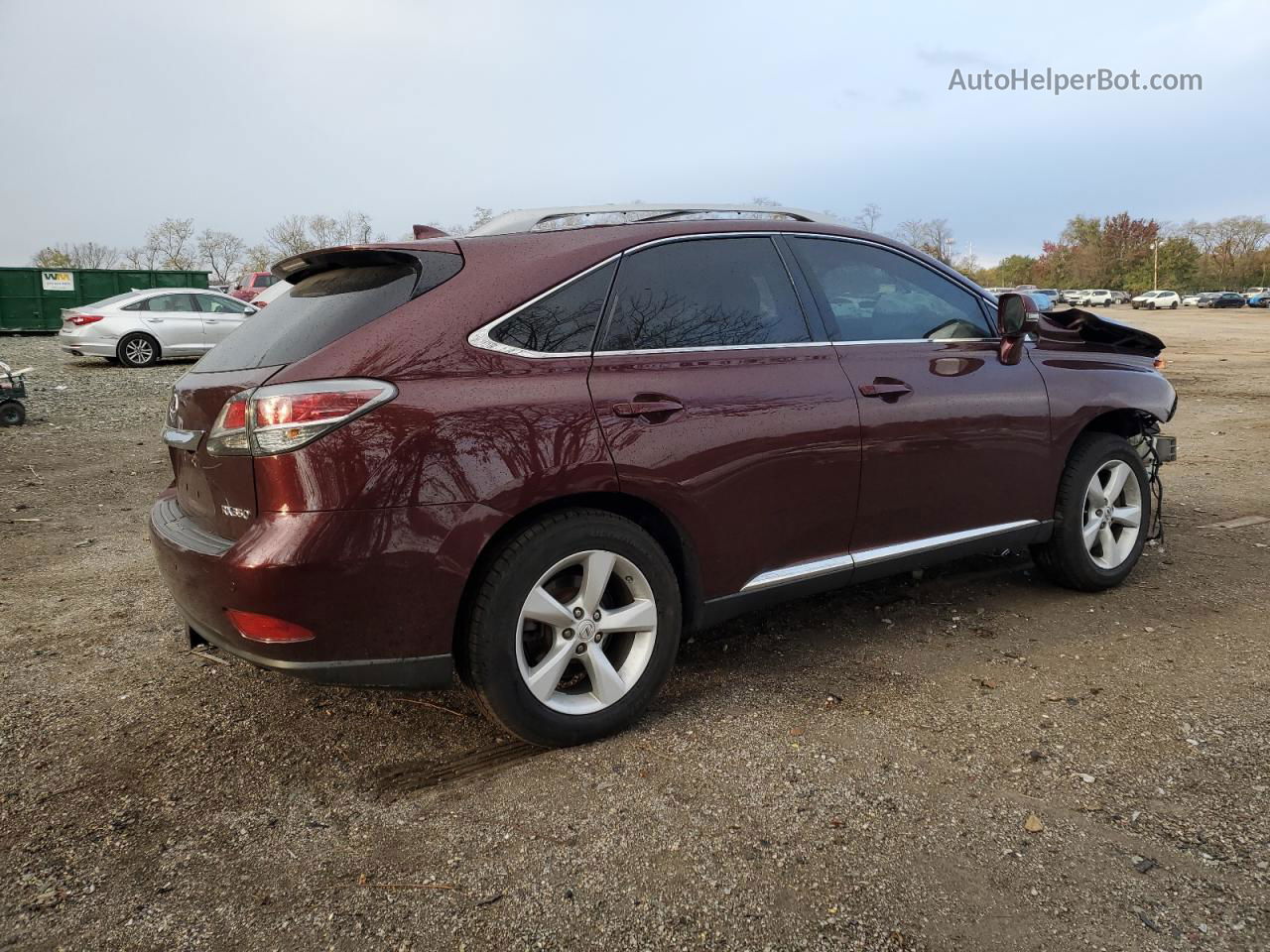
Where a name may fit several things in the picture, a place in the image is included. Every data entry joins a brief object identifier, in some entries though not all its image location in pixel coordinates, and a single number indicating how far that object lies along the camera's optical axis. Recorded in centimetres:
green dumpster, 2648
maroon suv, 260
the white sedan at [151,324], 1661
